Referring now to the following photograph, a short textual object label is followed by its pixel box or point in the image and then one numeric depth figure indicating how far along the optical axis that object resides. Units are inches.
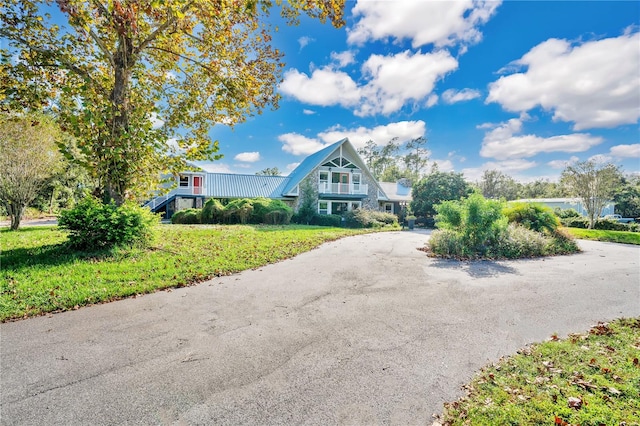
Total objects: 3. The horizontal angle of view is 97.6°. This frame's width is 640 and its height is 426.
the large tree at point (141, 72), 266.2
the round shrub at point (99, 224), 293.6
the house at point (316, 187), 1079.0
